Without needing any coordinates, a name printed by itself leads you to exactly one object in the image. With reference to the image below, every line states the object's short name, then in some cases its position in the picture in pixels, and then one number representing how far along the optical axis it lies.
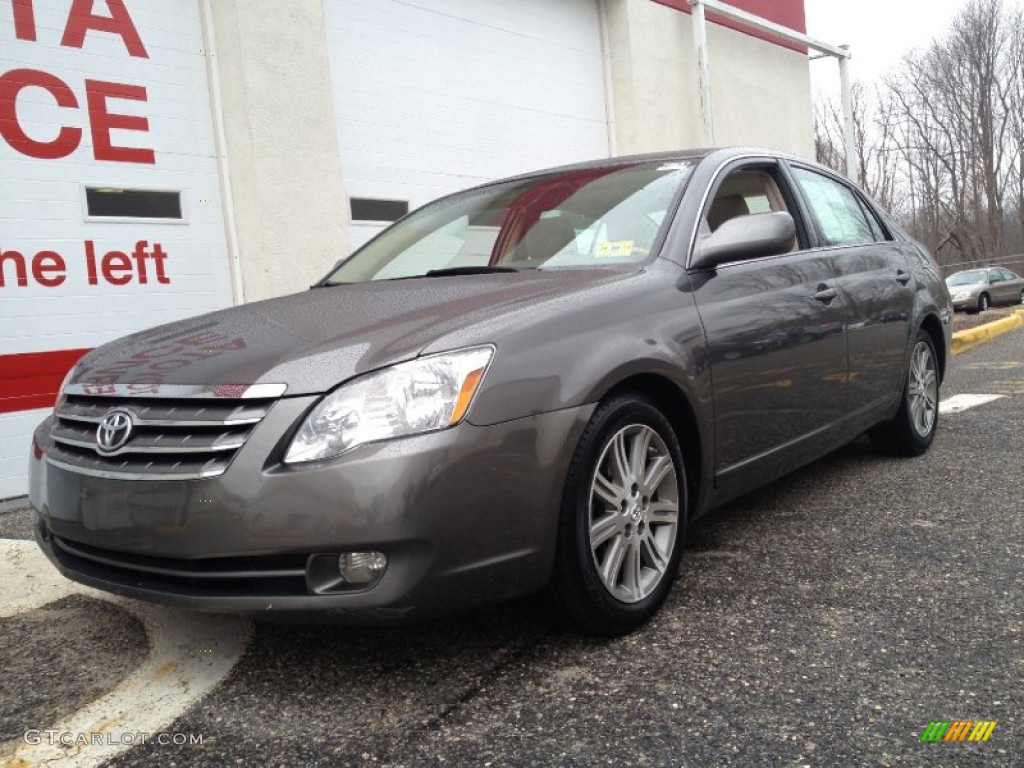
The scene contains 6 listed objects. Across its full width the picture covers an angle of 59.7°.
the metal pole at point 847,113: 16.19
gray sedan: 2.08
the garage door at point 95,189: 5.72
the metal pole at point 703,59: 12.50
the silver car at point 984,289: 23.70
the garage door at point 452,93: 8.08
